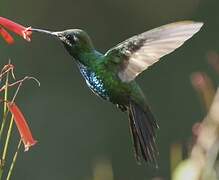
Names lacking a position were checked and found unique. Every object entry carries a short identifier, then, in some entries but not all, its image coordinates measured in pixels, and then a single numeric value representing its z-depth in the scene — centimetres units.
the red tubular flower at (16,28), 557
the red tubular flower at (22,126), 552
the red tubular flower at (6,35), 546
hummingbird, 670
